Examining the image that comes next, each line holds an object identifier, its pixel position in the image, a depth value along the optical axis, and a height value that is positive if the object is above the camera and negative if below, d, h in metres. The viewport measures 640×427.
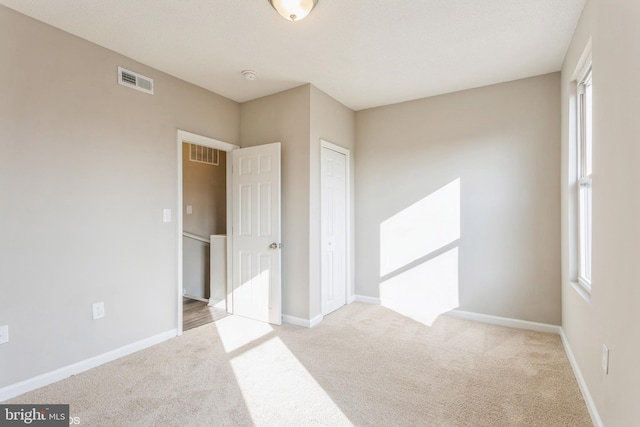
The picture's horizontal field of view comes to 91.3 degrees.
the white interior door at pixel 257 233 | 3.46 -0.25
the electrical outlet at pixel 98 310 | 2.51 -0.79
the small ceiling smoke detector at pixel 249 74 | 3.06 +1.36
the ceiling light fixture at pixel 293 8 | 1.97 +1.31
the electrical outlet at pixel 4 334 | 2.06 -0.80
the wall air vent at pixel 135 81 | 2.70 +1.18
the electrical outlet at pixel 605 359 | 1.61 -0.78
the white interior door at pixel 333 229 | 3.66 -0.22
